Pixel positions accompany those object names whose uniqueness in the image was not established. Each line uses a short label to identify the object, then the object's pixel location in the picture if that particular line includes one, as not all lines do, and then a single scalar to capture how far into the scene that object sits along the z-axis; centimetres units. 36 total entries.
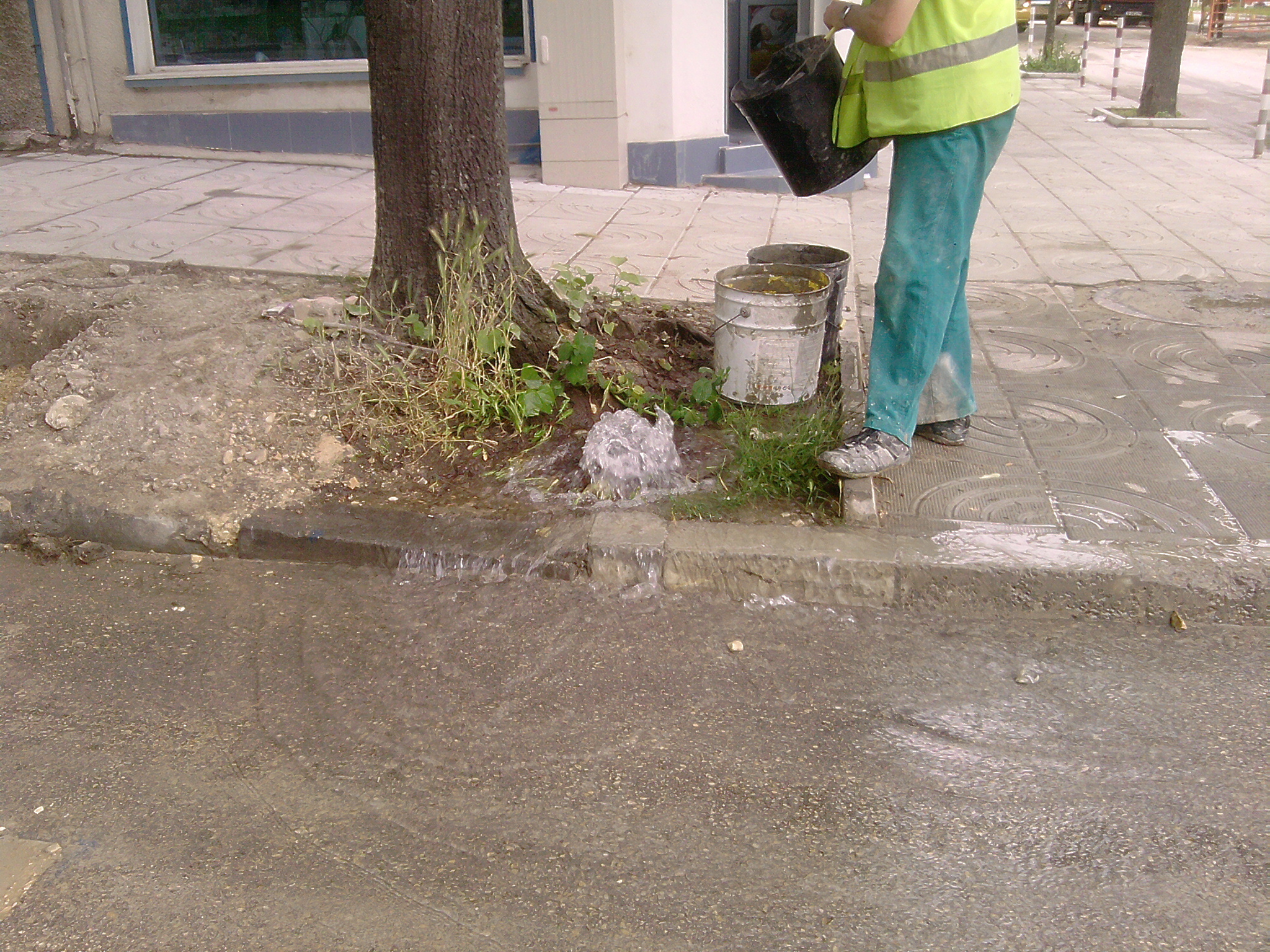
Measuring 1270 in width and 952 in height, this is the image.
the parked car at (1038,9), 2842
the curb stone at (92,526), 347
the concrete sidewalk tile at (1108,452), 372
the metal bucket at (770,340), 398
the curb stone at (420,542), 330
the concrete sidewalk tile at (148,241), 588
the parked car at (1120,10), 3136
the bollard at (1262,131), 1017
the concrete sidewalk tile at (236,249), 585
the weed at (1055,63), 1922
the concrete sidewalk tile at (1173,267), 615
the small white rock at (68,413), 383
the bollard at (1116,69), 1486
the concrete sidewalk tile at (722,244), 638
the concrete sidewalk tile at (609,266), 576
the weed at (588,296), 452
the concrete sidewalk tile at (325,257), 572
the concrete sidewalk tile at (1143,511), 331
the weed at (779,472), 348
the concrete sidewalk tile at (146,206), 680
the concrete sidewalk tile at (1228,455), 368
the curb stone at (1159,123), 1223
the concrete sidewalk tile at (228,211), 680
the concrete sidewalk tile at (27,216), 641
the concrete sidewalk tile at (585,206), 735
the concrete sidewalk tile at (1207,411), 409
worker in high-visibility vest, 320
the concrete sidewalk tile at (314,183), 773
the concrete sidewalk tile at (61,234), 596
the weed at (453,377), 396
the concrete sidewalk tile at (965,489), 344
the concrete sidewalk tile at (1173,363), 455
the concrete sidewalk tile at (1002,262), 626
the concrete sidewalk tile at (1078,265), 617
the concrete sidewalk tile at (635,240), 647
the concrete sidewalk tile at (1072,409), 412
